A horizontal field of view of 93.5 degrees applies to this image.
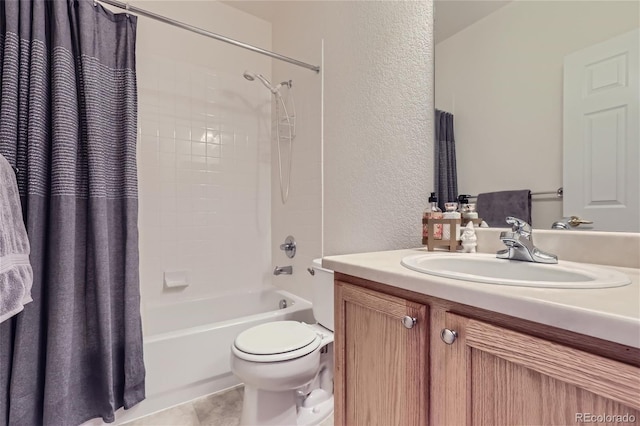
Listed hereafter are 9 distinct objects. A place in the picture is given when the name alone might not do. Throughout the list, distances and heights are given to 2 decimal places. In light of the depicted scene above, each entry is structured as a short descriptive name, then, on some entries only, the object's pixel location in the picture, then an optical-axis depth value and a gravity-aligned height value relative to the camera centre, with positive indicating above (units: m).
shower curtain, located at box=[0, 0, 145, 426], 1.18 +0.00
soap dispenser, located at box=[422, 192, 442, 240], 1.08 -0.02
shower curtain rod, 1.41 +0.96
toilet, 1.15 -0.61
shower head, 1.92 +0.86
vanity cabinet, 0.41 -0.28
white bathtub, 1.43 -0.73
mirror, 0.87 +0.44
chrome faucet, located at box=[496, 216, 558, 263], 0.79 -0.10
